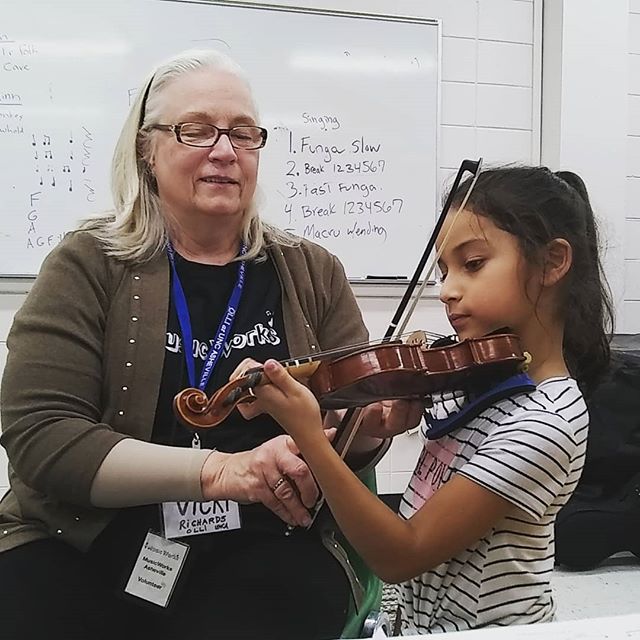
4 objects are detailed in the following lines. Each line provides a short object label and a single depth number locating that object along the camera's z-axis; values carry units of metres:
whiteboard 2.33
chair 1.15
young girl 0.94
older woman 1.06
